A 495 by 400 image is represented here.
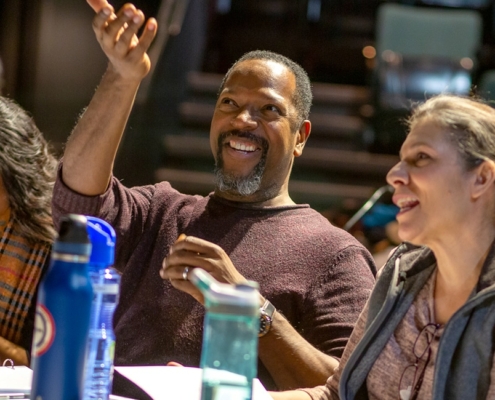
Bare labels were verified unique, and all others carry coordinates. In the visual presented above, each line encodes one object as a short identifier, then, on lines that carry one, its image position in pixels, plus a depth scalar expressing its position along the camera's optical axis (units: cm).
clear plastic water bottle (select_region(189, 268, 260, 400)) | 259
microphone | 409
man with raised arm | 304
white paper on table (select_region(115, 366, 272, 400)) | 277
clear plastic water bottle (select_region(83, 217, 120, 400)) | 269
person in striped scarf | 317
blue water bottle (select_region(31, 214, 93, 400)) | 257
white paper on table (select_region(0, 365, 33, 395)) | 278
